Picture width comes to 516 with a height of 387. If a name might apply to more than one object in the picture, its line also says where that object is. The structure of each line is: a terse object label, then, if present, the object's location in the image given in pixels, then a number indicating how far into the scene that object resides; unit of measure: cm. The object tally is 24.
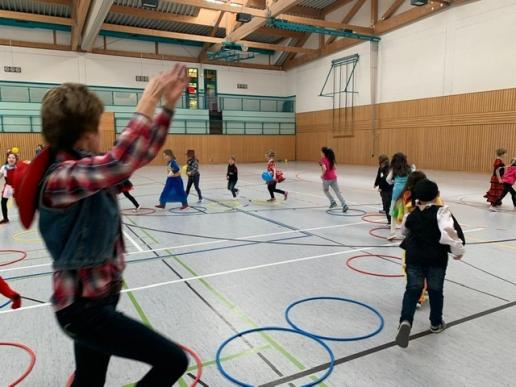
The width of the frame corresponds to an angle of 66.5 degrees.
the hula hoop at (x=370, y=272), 499
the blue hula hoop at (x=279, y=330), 277
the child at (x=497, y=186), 969
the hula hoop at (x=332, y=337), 336
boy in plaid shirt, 134
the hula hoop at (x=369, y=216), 841
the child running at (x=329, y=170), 941
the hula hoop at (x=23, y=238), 704
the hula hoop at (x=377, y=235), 683
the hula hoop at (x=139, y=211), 946
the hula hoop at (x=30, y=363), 277
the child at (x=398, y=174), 671
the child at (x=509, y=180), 965
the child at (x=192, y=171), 1091
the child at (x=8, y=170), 767
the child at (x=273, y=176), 1105
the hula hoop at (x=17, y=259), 563
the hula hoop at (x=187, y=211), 959
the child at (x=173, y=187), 984
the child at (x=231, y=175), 1145
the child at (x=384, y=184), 773
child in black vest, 325
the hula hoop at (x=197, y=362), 273
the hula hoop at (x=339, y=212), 934
